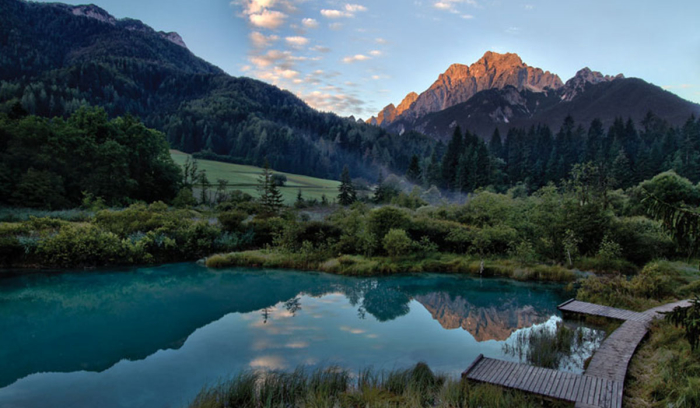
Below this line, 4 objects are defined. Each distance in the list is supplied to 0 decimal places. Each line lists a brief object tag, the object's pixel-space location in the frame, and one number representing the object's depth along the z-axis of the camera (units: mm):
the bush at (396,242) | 19250
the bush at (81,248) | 17172
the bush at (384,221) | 20688
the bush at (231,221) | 22078
